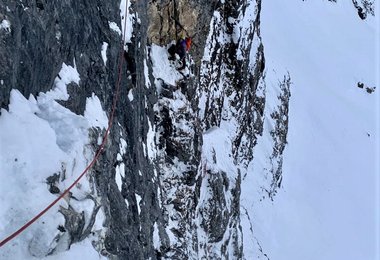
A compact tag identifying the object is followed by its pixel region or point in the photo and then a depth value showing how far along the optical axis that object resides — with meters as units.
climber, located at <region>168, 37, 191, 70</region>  12.49
